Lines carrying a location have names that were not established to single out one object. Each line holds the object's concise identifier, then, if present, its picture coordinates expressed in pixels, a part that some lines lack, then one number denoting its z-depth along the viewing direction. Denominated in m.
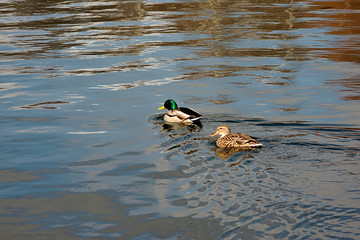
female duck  10.76
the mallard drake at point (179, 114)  13.09
